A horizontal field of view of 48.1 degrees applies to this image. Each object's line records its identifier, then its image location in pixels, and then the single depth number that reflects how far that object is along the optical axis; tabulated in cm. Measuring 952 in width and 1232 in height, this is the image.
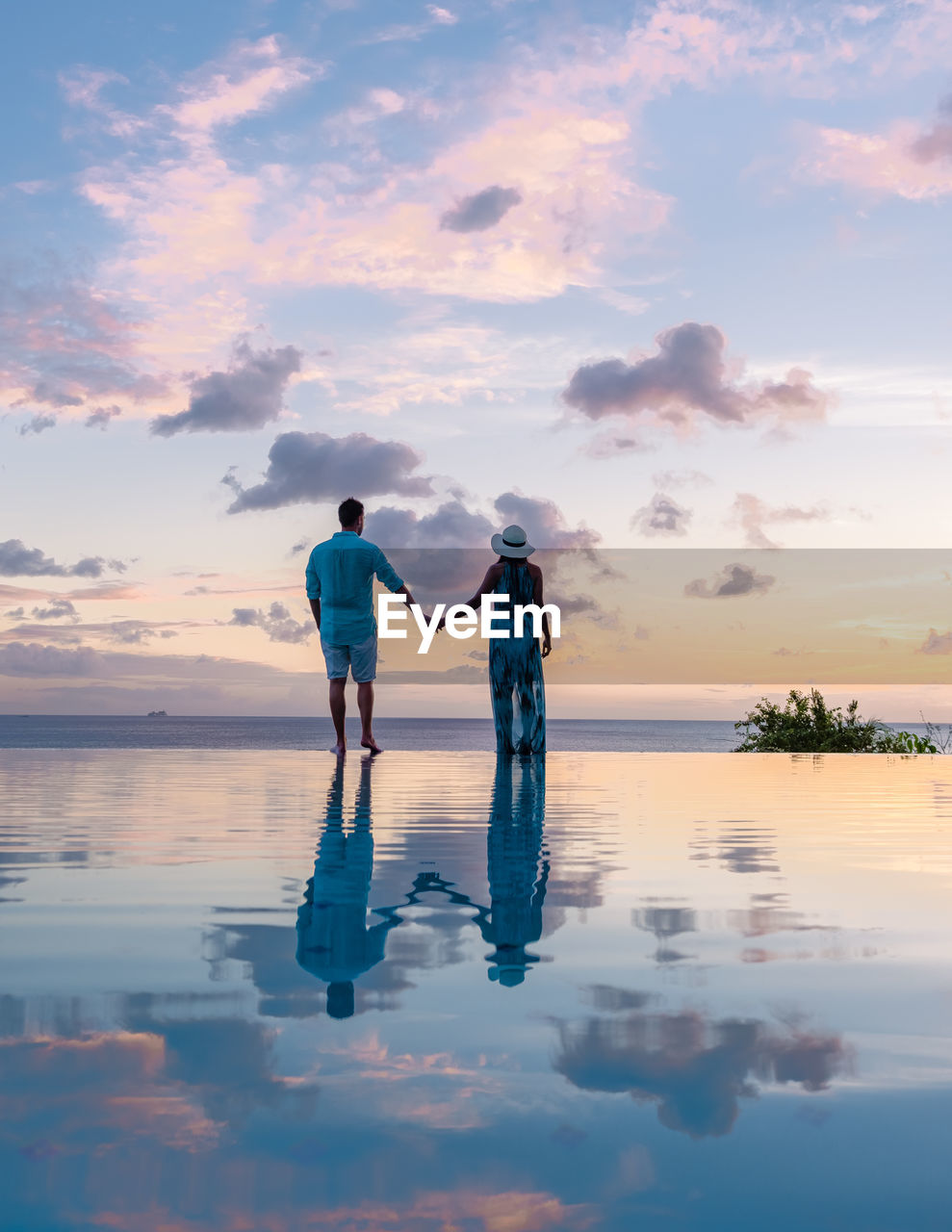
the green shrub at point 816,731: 1859
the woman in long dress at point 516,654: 1041
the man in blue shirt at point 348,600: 1061
